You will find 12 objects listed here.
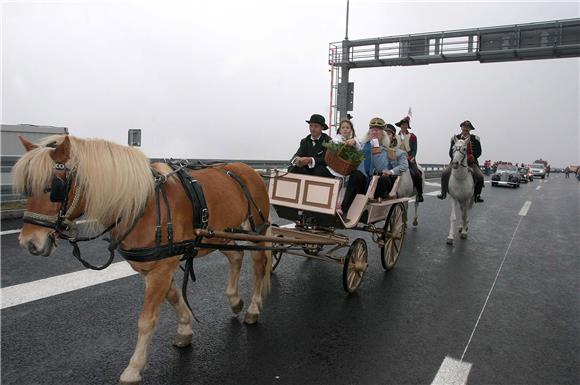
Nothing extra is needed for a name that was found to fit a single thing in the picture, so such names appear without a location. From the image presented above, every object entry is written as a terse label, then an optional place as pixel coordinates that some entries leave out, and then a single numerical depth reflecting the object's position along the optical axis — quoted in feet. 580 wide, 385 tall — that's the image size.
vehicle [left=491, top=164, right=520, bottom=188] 88.17
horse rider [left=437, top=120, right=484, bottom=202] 30.96
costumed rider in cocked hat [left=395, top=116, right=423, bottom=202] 32.58
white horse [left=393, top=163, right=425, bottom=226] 31.94
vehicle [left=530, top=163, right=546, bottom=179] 163.96
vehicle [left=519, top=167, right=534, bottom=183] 119.18
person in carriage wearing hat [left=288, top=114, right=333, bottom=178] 18.43
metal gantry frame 63.90
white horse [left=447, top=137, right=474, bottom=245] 30.37
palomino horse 8.82
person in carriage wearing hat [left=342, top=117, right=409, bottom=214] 20.35
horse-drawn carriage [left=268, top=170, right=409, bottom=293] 16.90
